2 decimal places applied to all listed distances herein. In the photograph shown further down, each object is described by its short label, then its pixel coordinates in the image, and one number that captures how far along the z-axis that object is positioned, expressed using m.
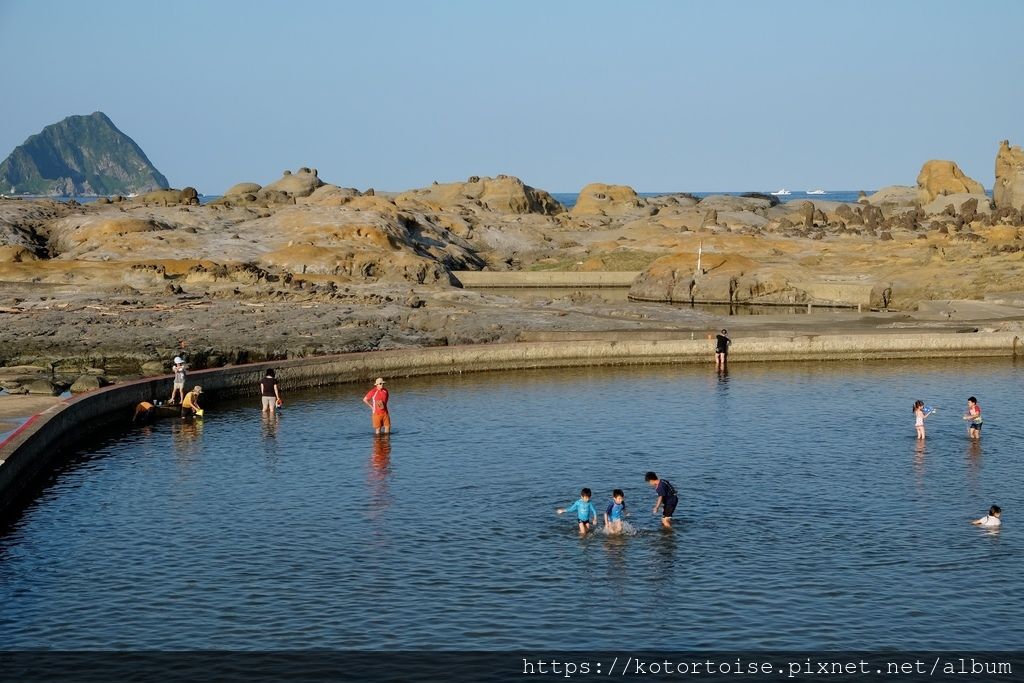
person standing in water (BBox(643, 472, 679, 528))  28.44
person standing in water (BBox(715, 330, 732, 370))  55.81
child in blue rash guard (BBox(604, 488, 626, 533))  27.86
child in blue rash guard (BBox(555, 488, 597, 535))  28.06
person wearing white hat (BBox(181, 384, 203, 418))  43.44
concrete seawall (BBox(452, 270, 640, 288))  108.94
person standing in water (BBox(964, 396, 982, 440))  39.25
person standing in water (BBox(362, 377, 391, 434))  39.91
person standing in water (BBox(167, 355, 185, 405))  43.91
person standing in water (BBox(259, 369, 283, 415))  43.38
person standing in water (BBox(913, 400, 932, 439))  39.00
